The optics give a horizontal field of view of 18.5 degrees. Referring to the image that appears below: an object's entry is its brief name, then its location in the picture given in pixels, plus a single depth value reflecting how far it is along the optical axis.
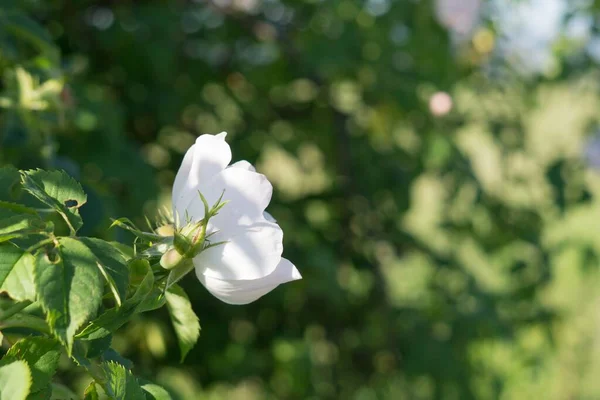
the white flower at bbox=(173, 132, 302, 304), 0.51
